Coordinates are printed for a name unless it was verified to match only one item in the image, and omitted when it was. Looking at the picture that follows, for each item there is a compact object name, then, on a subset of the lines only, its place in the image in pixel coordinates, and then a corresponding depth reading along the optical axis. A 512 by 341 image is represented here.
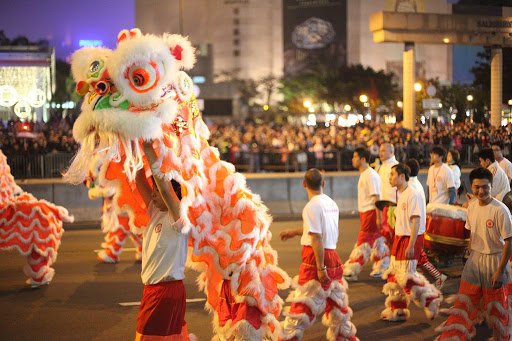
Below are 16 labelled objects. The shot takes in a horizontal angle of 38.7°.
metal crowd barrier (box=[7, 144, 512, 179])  24.31
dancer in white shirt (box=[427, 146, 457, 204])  11.42
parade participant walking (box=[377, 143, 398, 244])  10.80
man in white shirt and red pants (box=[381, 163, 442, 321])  8.17
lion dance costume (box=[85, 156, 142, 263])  12.04
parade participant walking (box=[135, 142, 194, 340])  5.22
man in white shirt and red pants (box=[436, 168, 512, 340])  6.62
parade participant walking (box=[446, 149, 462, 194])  12.19
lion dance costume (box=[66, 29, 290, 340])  5.02
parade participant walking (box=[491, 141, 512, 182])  11.98
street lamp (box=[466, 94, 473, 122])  60.04
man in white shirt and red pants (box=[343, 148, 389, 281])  10.62
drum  10.25
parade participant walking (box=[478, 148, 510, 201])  10.43
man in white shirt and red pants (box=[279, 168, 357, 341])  6.86
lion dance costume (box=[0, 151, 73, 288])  9.80
